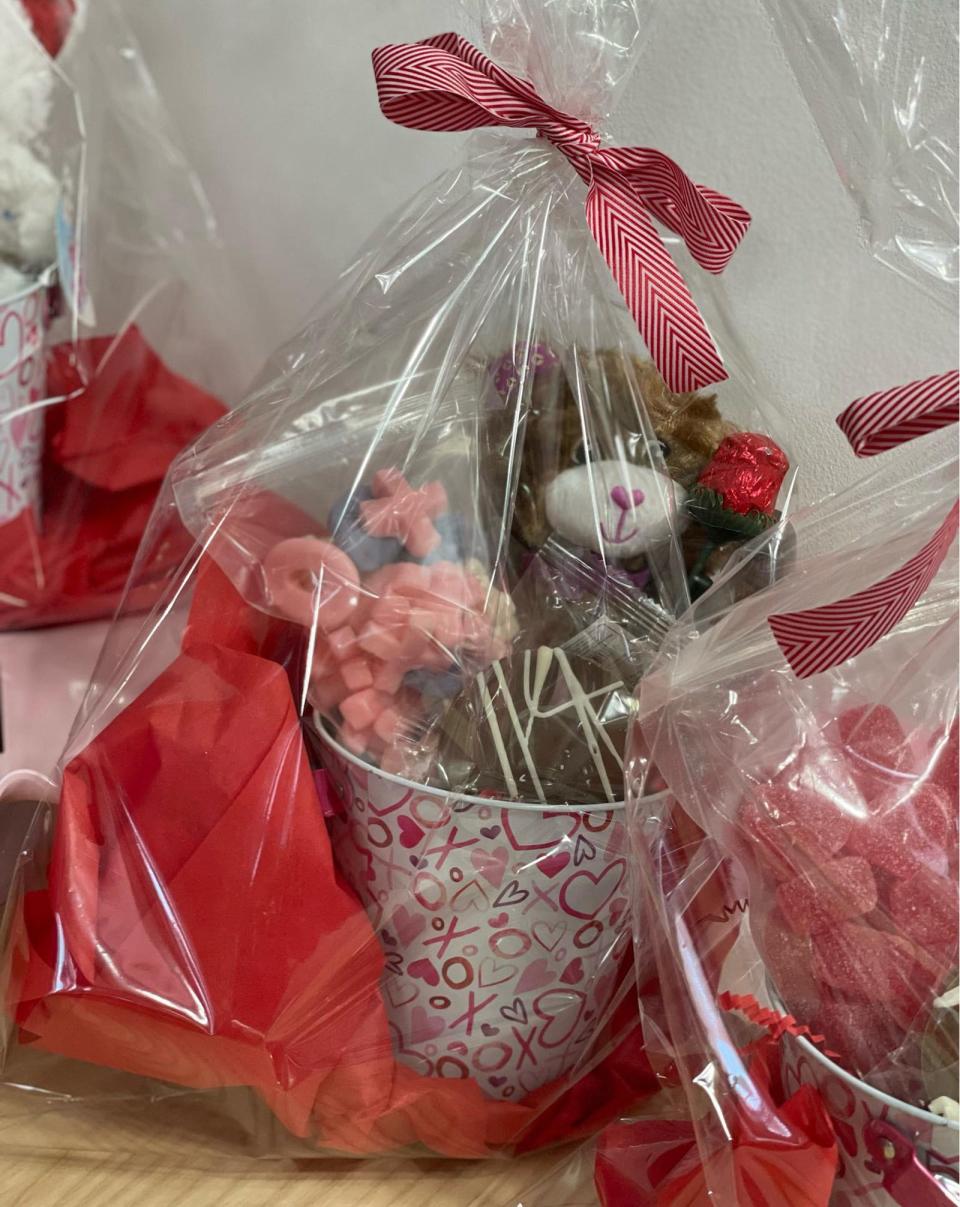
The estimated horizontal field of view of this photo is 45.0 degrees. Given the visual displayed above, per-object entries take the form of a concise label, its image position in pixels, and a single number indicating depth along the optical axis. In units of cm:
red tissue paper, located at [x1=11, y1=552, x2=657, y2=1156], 55
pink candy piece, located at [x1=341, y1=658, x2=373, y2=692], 55
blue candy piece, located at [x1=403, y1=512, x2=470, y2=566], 58
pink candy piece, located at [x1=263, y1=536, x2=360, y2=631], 56
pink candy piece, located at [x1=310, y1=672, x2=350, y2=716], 56
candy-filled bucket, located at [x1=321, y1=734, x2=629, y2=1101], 53
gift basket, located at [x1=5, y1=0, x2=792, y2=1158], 54
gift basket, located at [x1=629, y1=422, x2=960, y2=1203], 46
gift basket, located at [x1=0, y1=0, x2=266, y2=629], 81
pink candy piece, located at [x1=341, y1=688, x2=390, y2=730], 54
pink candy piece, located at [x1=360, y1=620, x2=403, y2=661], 55
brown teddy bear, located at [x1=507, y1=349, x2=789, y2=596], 56
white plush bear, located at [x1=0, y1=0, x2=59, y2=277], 79
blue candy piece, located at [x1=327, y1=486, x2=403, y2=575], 58
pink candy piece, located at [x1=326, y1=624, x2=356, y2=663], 55
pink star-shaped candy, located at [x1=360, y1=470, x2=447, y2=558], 58
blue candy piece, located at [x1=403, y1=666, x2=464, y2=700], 55
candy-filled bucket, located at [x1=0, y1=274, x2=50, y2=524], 78
